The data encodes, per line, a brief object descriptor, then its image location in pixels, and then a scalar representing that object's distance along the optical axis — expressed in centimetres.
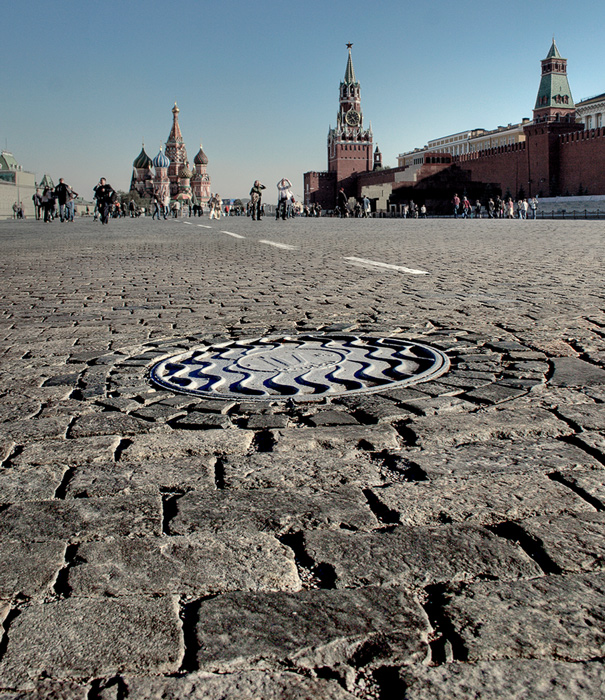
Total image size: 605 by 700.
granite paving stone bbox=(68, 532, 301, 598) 140
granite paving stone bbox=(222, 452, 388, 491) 193
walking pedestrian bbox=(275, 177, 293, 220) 2614
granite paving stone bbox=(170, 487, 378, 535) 167
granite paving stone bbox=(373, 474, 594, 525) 170
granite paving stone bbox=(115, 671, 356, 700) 110
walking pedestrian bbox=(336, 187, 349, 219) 3703
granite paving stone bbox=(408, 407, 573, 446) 227
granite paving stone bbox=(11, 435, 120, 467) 214
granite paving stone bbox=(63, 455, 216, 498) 191
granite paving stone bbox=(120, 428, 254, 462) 218
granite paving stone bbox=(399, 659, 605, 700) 109
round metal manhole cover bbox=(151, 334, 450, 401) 280
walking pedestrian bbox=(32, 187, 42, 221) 3414
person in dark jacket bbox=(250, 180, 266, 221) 2619
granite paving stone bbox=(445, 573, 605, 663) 120
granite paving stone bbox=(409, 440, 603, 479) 199
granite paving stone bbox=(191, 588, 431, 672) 119
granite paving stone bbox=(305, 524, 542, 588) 143
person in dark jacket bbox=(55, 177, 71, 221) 2859
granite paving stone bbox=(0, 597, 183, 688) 116
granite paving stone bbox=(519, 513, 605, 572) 146
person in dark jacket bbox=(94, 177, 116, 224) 2498
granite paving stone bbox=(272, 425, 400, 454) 220
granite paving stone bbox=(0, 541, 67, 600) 140
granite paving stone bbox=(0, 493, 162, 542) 164
